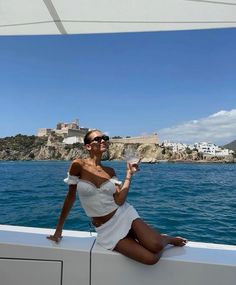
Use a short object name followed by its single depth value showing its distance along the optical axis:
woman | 1.30
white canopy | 1.42
